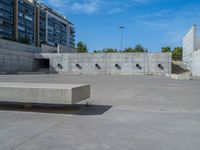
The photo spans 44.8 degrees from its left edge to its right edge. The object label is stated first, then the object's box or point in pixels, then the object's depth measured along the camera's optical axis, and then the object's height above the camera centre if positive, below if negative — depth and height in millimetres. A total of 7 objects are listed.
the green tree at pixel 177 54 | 75588 +5029
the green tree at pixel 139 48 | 83388 +7564
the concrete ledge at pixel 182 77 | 25738 -725
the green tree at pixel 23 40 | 70425 +8385
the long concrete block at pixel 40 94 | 6473 -697
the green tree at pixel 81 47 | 87250 +8064
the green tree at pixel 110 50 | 83231 +6752
